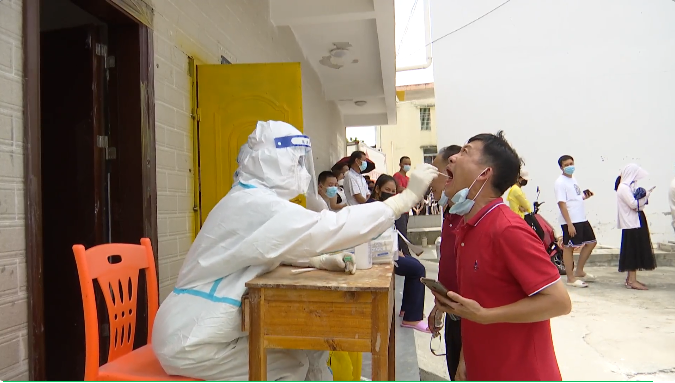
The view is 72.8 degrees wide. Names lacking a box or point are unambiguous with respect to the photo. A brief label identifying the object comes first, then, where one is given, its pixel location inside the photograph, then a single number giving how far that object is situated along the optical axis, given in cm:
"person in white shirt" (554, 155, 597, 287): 562
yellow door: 310
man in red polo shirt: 129
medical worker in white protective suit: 161
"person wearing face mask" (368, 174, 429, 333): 383
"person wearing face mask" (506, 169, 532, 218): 553
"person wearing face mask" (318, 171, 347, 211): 484
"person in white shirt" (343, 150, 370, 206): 596
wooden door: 253
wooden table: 145
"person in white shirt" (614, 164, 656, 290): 531
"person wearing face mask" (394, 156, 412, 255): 724
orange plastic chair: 166
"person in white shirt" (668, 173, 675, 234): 516
